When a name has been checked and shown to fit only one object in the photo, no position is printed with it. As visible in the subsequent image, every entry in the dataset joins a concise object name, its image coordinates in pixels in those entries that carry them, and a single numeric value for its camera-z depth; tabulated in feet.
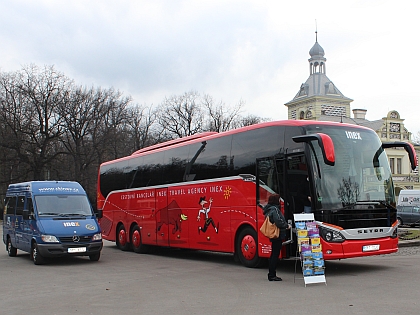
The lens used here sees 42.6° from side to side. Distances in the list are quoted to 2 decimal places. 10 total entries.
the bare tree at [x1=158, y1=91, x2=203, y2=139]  210.79
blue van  53.78
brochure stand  37.36
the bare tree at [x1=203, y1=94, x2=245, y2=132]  216.33
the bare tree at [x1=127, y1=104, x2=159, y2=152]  202.69
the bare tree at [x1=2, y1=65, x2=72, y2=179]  165.68
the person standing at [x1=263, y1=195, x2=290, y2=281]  38.29
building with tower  289.94
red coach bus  40.86
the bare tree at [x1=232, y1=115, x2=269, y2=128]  223.49
